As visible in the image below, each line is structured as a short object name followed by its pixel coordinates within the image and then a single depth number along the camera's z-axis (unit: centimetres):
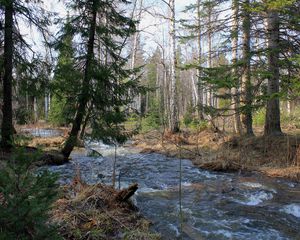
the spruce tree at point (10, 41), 723
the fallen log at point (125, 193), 441
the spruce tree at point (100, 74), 725
